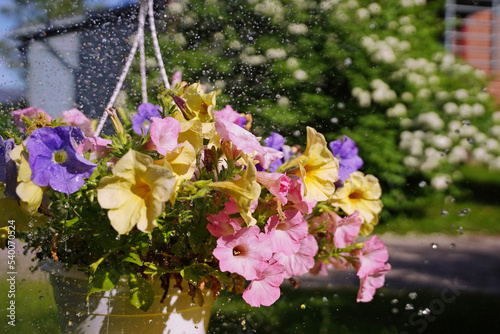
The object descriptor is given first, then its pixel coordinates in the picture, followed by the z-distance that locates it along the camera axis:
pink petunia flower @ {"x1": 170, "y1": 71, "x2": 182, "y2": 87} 0.89
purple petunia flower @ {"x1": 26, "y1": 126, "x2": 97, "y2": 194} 0.54
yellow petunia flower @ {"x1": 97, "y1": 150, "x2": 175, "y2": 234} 0.48
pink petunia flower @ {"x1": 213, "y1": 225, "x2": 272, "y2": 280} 0.59
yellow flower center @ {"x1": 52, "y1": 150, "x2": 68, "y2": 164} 0.55
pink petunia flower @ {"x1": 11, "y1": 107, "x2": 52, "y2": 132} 0.78
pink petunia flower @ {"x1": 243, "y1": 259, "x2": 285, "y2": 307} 0.63
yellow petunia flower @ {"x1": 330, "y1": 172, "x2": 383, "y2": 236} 0.82
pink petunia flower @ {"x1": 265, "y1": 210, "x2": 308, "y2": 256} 0.65
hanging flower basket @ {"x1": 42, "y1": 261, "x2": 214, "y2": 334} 0.67
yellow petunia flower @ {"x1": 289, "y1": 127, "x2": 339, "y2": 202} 0.64
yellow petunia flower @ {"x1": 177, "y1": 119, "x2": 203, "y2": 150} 0.60
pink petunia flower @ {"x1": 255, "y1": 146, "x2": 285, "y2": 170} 0.68
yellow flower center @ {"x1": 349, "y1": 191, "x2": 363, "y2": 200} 0.84
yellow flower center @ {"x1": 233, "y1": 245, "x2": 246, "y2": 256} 0.61
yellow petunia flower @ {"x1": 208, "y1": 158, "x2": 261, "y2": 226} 0.55
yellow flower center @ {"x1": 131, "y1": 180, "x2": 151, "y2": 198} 0.50
